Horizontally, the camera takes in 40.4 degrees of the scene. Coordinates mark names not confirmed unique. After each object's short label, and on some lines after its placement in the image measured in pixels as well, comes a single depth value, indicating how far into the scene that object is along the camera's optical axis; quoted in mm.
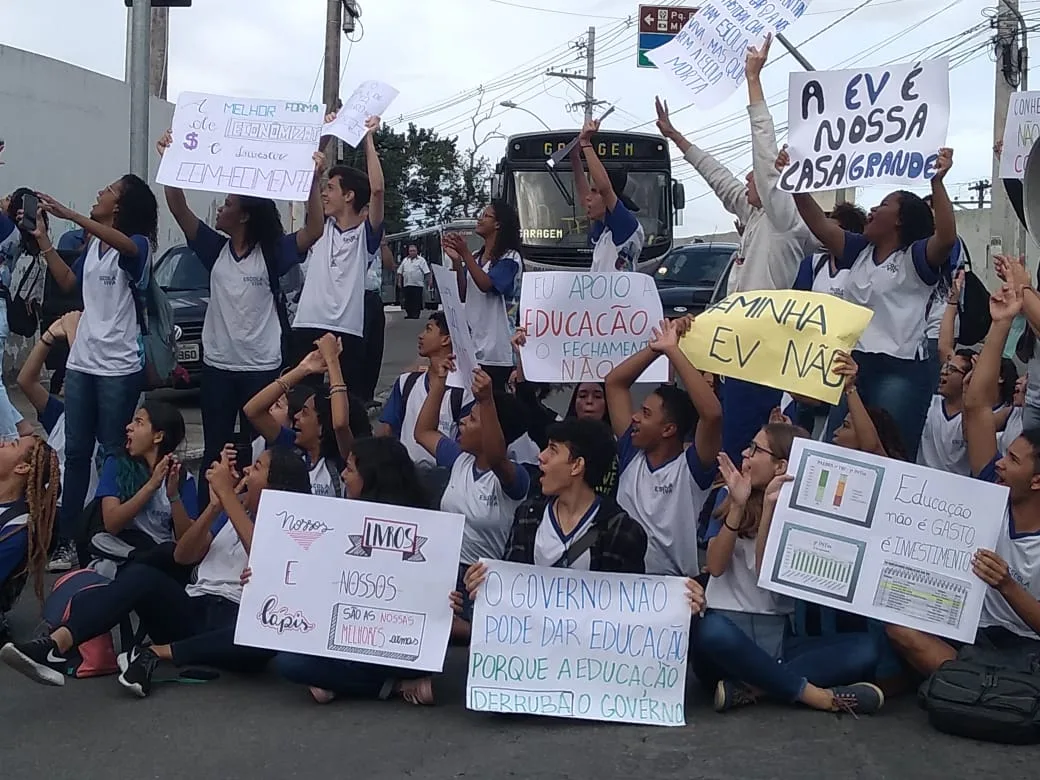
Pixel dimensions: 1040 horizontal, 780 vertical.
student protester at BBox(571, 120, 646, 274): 7254
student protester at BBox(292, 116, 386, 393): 7211
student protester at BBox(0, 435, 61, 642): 5715
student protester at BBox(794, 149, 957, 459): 6055
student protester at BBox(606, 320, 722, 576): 5582
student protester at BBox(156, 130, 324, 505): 6977
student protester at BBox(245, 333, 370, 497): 6074
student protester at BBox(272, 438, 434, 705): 5148
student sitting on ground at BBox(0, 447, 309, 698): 5141
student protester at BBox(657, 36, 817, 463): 6301
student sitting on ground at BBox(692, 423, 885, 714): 4949
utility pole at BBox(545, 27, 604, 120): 52062
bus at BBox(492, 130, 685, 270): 18781
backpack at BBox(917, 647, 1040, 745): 4586
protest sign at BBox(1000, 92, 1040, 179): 6539
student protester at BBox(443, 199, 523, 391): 7602
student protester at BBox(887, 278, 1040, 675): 4797
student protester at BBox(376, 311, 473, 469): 6797
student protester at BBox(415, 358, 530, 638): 5668
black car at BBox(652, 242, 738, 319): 16062
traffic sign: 21203
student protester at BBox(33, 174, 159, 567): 6793
